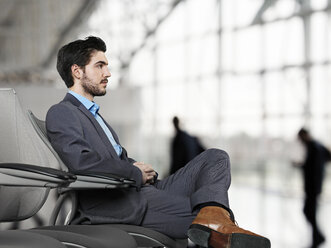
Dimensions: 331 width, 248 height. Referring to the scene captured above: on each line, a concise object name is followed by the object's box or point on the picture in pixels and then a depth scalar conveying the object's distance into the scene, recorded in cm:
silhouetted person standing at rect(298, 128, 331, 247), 777
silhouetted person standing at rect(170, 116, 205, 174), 944
